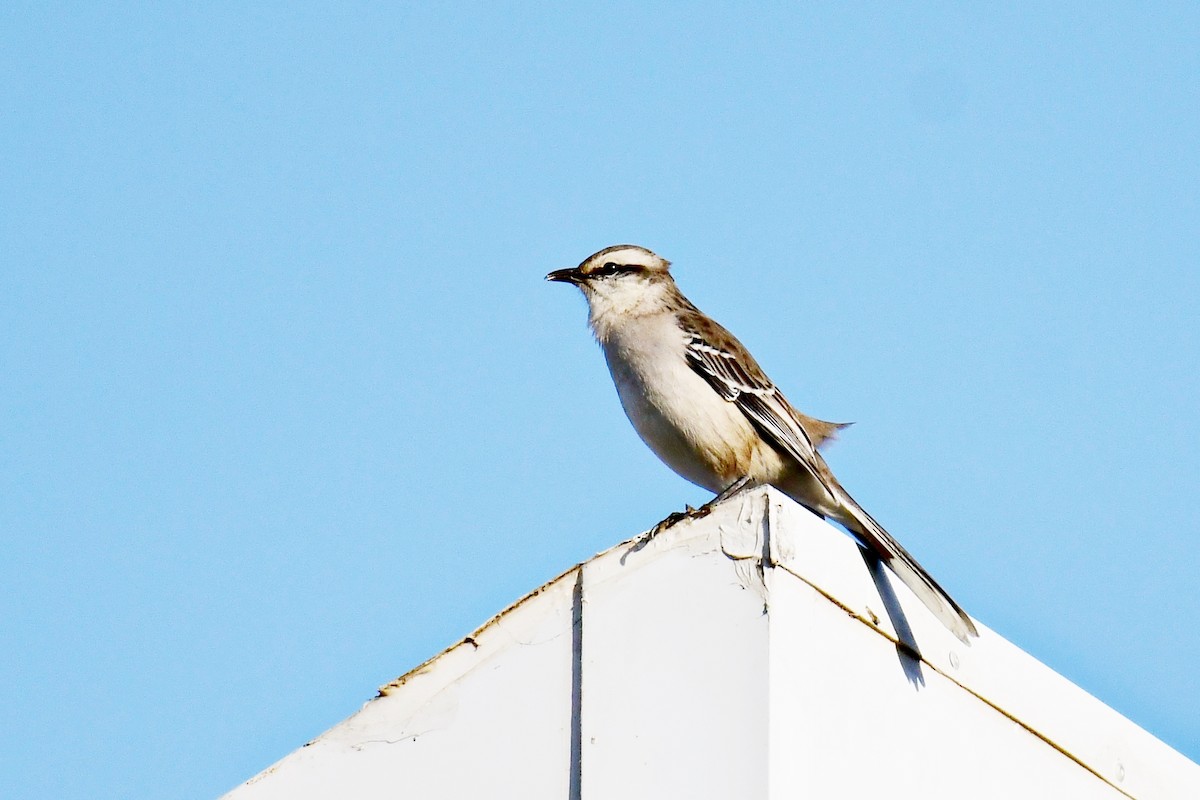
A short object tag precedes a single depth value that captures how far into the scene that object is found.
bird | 15.08
